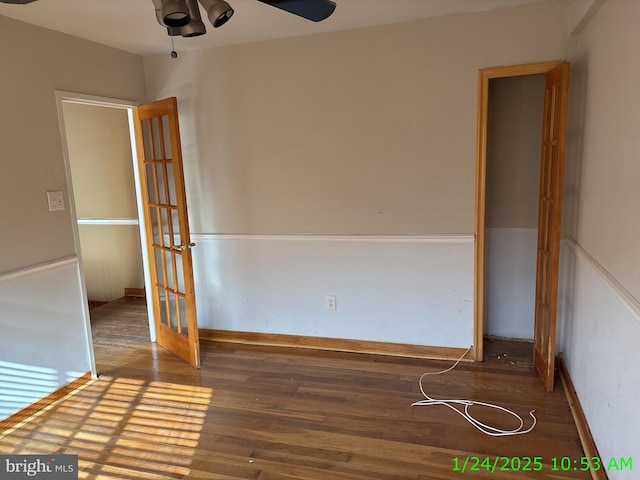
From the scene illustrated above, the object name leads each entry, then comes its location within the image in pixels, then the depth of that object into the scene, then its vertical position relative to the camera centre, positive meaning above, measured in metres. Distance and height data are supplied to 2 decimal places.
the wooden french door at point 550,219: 2.54 -0.30
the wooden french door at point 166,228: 3.19 -0.33
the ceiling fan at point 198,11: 1.65 +0.64
